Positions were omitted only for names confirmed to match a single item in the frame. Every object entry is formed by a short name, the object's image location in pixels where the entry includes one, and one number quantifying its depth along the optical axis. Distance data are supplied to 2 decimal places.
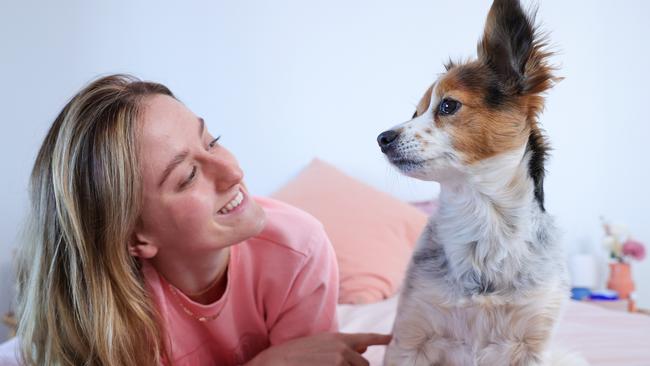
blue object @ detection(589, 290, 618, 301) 3.07
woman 1.24
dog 1.12
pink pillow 2.49
